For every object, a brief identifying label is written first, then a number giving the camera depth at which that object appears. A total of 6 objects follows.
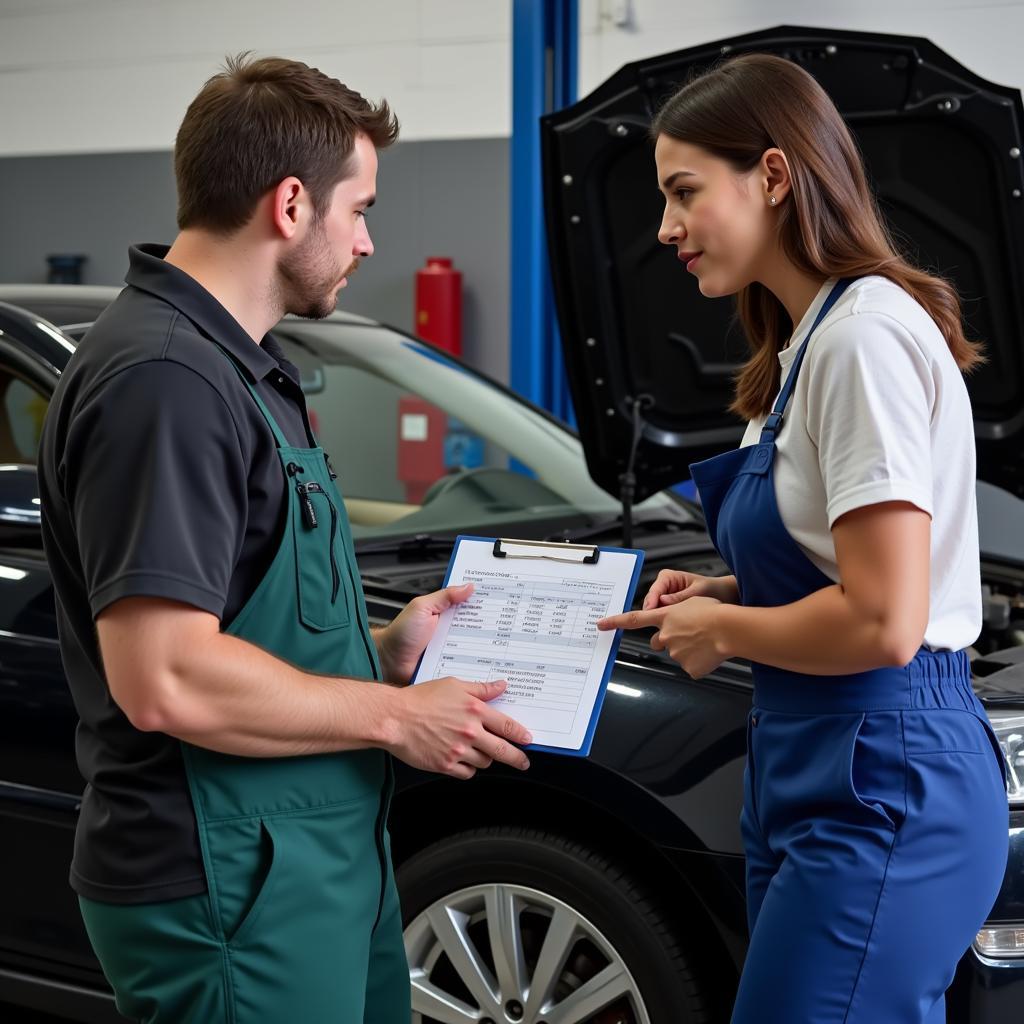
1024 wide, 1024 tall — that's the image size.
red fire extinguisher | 7.48
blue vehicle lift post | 4.81
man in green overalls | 1.31
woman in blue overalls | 1.39
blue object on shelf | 3.27
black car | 2.11
